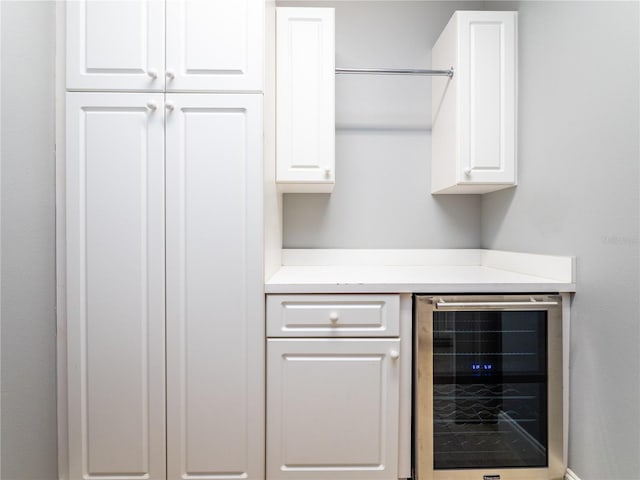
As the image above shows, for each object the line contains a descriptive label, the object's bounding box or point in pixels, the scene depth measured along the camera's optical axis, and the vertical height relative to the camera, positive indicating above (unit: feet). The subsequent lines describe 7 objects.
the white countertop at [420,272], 4.77 -0.57
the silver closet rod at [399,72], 6.04 +2.64
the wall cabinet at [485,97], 5.84 +2.17
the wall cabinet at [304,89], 5.84 +2.27
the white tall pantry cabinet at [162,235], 4.66 -0.01
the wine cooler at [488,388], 4.80 -1.95
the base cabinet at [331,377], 4.79 -1.79
